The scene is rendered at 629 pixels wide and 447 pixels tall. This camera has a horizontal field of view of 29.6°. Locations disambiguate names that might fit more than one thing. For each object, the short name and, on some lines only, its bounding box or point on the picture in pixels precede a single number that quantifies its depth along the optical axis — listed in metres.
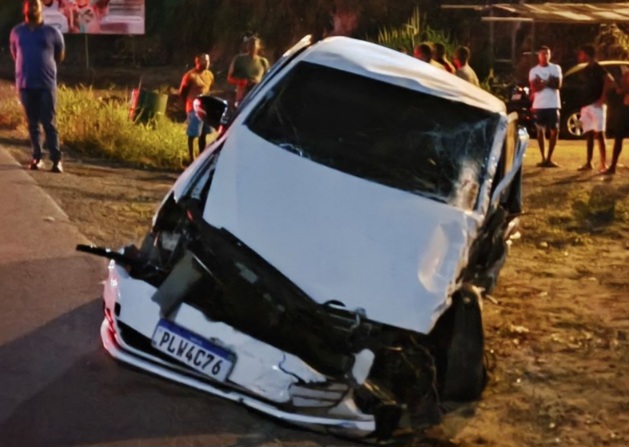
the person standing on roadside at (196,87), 14.02
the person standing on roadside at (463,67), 14.08
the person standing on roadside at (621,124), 13.99
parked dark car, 18.03
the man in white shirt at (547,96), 15.33
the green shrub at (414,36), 22.86
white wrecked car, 5.65
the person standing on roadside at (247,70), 14.89
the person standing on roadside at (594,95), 14.52
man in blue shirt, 11.52
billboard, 26.77
